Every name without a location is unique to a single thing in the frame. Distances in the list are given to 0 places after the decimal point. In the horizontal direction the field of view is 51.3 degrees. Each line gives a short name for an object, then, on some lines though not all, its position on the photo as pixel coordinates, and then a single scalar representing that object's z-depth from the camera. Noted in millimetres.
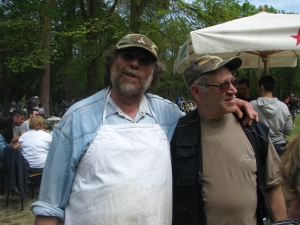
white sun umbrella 3578
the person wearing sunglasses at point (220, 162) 1703
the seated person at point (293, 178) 1188
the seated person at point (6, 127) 5309
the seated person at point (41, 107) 12503
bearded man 1484
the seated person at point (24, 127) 6973
